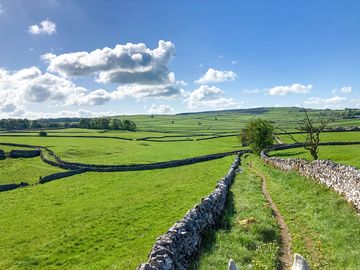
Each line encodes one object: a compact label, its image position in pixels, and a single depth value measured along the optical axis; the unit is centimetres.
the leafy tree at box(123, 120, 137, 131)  19762
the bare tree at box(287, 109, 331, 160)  4685
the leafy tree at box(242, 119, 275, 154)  7256
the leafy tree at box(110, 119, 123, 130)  19650
